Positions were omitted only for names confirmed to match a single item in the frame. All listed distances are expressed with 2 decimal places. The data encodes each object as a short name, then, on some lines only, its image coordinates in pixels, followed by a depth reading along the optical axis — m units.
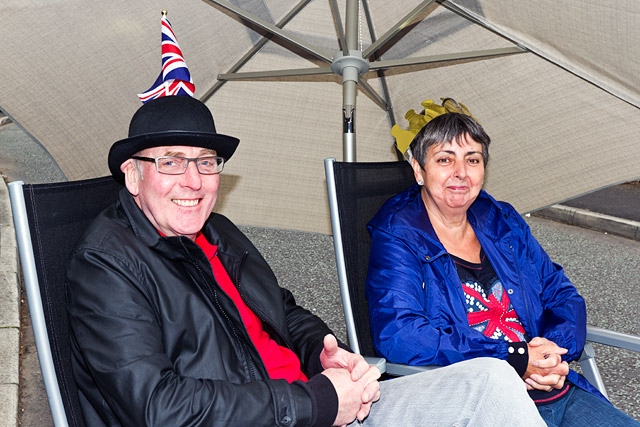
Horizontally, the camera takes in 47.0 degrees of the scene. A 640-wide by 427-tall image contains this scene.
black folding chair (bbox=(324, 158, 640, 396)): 2.69
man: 1.76
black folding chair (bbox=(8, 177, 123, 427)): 1.89
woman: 2.44
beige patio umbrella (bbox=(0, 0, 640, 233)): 2.93
